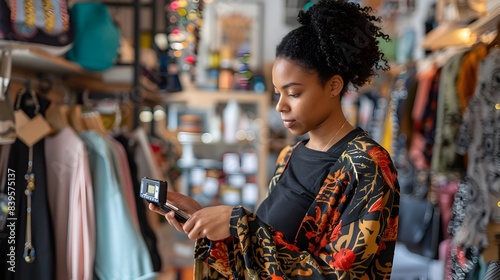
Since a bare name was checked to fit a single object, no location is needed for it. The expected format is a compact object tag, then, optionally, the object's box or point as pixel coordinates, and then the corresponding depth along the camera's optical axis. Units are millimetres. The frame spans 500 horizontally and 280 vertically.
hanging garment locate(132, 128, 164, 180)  1855
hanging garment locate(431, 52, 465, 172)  2004
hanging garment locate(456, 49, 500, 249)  1341
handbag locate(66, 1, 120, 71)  1644
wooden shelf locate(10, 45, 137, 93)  1381
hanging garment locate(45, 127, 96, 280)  1358
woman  853
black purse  2363
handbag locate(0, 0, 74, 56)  1225
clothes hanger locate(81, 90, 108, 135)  1618
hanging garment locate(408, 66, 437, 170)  2426
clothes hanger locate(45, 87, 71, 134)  1445
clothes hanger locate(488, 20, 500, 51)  1423
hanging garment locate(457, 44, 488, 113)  1885
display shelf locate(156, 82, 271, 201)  4297
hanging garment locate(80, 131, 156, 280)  1434
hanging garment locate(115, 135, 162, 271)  1511
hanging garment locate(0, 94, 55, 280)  1229
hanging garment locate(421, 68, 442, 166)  2357
